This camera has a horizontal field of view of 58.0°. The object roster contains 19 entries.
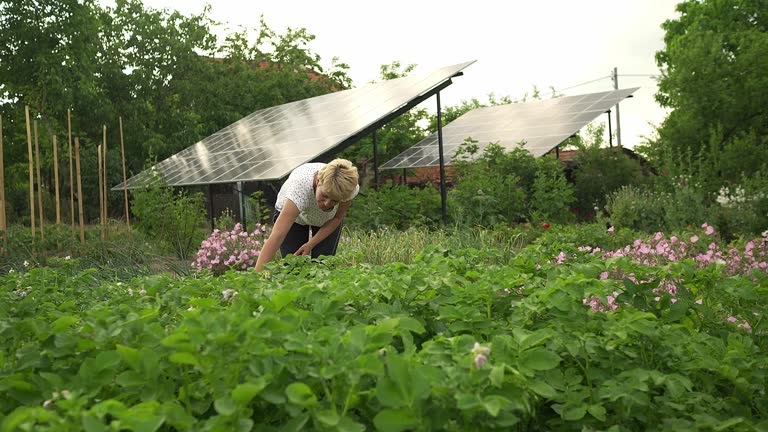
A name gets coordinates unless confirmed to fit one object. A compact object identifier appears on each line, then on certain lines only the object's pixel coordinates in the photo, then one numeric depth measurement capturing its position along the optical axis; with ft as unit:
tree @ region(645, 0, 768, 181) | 69.51
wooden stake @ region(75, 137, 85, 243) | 31.97
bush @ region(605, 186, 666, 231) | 37.86
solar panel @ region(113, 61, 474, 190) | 36.11
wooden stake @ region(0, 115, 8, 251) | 29.29
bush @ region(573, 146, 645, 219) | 57.21
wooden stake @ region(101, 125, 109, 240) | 33.50
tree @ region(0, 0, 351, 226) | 61.62
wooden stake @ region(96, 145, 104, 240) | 33.68
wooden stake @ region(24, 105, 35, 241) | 30.60
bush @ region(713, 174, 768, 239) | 35.42
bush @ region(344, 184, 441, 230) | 38.60
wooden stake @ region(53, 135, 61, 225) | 32.28
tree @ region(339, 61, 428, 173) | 89.30
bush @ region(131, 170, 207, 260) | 34.14
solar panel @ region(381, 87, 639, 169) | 60.03
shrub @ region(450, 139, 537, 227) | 40.52
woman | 16.05
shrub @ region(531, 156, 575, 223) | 43.42
